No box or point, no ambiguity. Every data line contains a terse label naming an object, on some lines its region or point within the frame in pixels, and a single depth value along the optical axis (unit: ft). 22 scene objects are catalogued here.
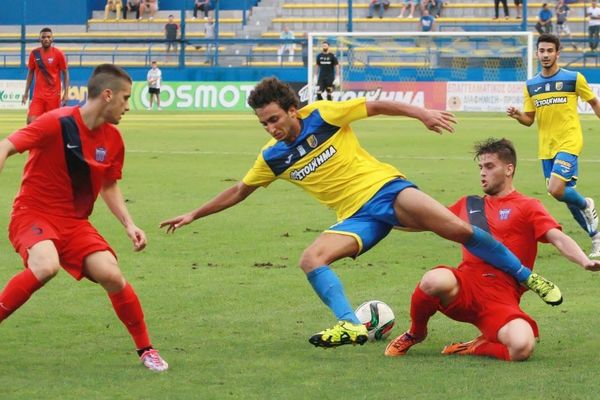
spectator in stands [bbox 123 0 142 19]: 176.45
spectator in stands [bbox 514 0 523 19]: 159.26
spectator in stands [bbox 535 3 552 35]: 148.77
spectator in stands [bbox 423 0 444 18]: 162.20
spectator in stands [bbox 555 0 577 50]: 150.92
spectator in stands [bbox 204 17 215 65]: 168.86
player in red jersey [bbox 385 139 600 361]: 24.03
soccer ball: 26.40
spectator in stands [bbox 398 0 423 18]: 164.65
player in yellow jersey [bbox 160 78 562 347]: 24.49
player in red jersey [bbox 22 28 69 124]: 77.56
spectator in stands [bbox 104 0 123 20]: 177.27
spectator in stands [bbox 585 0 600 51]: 145.79
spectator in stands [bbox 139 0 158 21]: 177.88
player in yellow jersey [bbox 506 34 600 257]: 41.01
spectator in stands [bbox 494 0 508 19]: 156.87
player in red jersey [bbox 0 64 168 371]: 23.22
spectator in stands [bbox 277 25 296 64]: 154.51
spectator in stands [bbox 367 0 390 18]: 165.78
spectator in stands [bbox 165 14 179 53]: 160.15
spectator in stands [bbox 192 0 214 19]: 175.42
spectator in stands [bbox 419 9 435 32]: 155.53
